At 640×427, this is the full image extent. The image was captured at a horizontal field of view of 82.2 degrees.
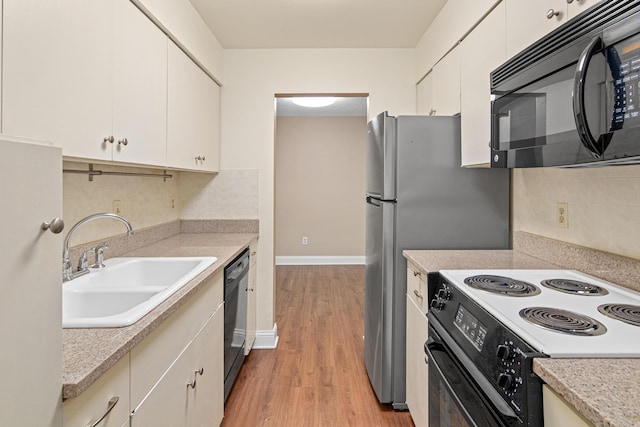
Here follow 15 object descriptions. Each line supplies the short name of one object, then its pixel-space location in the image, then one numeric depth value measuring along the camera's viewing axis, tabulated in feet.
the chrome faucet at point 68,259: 4.84
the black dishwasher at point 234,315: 6.70
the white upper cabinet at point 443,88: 6.88
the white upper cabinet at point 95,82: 3.11
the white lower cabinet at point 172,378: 2.80
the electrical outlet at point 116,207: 6.62
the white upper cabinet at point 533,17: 3.82
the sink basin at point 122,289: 3.51
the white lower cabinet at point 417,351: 5.58
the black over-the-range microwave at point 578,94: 2.69
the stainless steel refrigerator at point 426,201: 6.64
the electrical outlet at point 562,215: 5.40
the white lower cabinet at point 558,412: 2.23
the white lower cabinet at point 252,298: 8.86
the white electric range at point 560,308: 2.72
